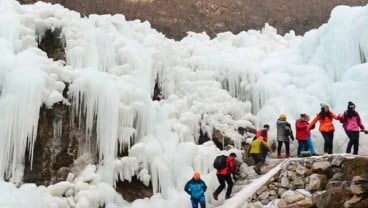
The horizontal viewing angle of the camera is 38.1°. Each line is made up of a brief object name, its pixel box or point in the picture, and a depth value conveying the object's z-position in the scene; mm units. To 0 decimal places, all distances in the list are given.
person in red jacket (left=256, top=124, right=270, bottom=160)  10617
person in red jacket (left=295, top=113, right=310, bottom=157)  10766
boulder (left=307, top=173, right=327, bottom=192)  9070
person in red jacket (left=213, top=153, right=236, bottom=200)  9703
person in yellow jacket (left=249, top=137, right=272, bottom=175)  10414
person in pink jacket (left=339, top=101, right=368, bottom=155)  10109
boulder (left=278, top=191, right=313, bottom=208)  8625
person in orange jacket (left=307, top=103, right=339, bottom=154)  10383
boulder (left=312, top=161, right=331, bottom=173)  9312
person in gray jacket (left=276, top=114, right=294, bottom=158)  10953
